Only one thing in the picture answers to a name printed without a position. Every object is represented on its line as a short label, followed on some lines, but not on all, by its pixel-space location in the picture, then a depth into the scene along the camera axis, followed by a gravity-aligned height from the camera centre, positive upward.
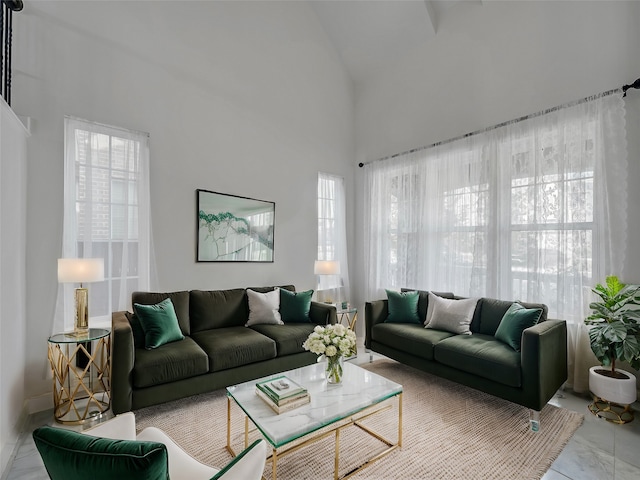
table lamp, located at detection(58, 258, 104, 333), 2.60 -0.25
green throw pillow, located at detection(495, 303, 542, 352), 2.83 -0.69
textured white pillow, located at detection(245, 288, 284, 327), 3.63 -0.72
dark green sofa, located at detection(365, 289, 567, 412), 2.47 -0.95
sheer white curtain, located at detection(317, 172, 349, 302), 5.02 +0.23
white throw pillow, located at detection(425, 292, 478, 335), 3.35 -0.74
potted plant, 2.48 -0.72
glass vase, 2.31 -0.89
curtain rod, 2.82 +1.30
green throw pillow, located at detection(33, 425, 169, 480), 0.85 -0.56
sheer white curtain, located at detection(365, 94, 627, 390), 2.92 +0.35
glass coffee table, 1.79 -0.99
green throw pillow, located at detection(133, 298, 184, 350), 2.81 -0.70
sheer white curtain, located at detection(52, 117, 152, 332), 2.99 +0.30
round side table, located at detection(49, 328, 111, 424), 2.55 -1.06
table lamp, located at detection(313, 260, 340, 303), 4.39 -0.32
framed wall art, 3.83 +0.20
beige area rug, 2.00 -1.36
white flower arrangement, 2.24 -0.67
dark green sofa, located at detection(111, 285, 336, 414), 2.45 -0.91
